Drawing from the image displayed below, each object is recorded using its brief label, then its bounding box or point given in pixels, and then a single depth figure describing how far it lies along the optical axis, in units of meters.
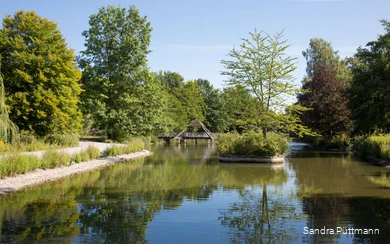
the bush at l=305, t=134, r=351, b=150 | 35.84
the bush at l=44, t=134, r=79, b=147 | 24.66
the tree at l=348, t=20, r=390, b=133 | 25.81
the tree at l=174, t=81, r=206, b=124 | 68.12
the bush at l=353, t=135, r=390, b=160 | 21.90
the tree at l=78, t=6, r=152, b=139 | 33.25
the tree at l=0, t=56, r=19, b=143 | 15.00
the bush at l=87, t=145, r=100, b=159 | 21.77
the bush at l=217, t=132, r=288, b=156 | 22.92
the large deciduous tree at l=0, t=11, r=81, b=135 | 22.89
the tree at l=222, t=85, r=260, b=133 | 25.52
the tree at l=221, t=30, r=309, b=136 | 25.19
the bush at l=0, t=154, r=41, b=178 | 12.97
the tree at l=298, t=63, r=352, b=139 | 36.78
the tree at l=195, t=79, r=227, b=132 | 73.25
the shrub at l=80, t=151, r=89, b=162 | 20.21
